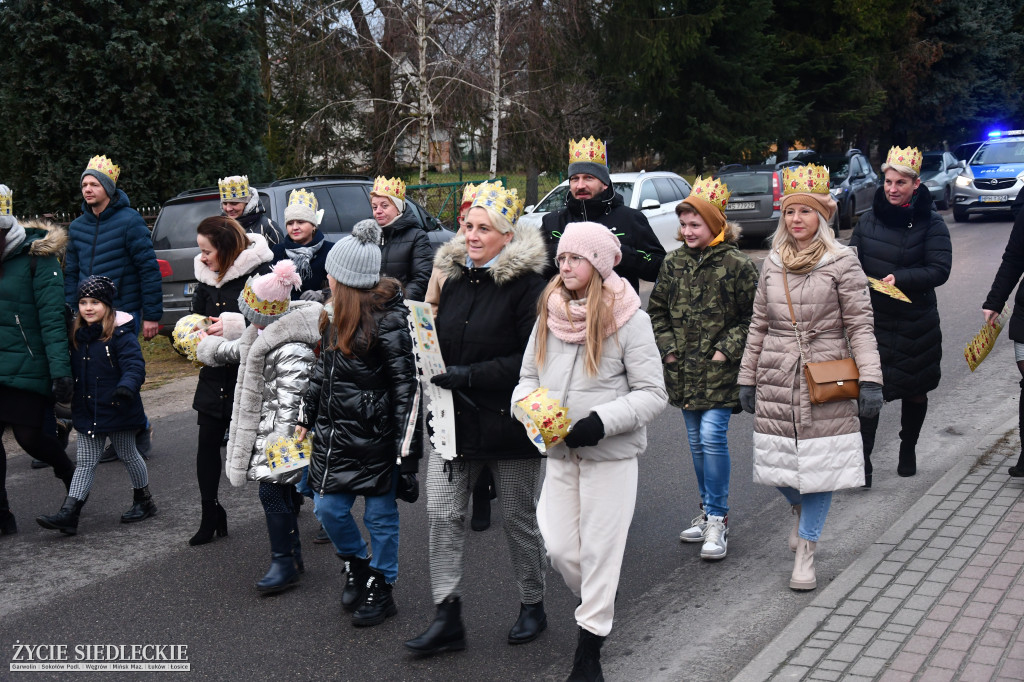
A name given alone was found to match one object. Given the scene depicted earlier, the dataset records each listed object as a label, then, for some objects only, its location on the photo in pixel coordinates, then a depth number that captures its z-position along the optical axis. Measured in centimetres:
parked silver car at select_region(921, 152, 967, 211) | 2894
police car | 2561
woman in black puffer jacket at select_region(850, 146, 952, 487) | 632
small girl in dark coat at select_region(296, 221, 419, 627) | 463
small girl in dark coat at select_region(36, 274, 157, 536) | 629
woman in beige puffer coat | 492
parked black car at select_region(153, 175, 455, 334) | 1149
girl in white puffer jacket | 405
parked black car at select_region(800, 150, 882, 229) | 2416
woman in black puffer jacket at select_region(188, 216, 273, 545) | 567
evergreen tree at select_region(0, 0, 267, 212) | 1483
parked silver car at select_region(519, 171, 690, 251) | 1728
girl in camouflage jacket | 551
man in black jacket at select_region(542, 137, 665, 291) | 625
